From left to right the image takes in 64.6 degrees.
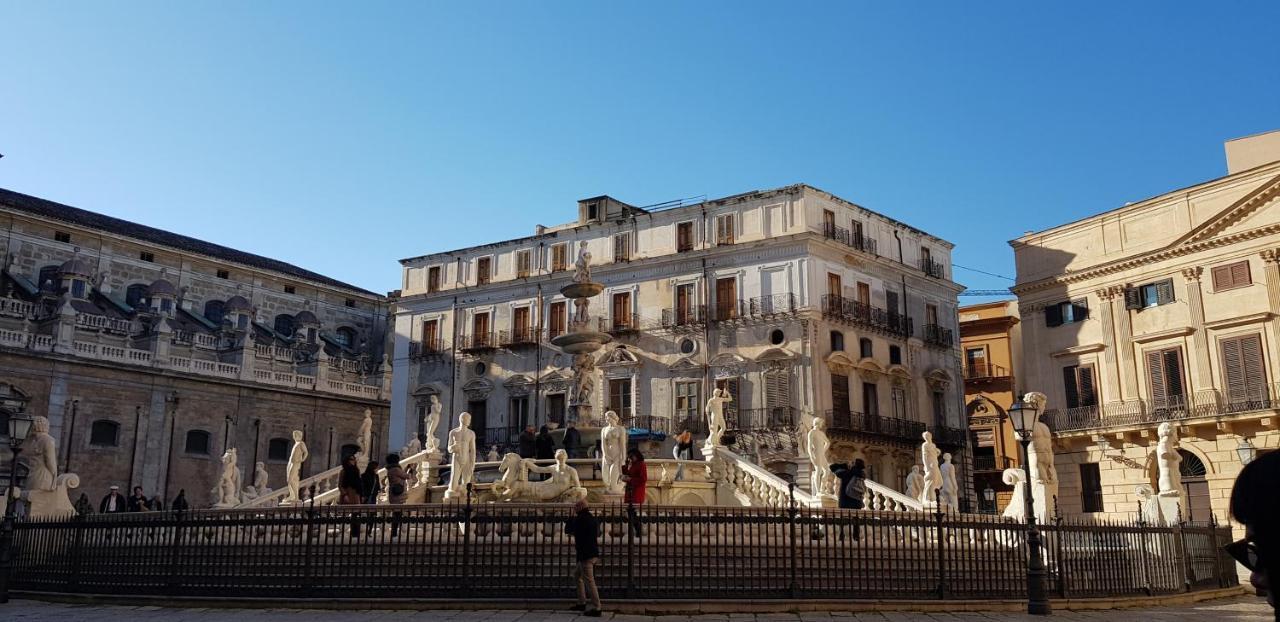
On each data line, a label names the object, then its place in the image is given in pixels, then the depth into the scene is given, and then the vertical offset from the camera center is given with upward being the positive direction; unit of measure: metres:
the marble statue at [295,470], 25.20 +0.85
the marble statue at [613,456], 20.12 +0.92
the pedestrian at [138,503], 26.92 +0.04
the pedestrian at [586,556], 11.91 -0.62
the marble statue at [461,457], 21.00 +0.96
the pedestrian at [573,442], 24.75 +1.47
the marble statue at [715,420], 25.03 +2.08
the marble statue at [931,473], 22.53 +0.63
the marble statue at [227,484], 28.33 +0.56
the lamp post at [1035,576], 12.93 -0.94
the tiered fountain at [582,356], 25.23 +3.65
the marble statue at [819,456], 22.00 +0.98
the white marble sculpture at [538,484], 19.34 +0.38
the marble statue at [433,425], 26.08 +2.10
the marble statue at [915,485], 24.61 +0.40
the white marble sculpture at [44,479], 19.47 +0.50
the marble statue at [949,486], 26.12 +0.42
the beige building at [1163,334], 31.08 +5.51
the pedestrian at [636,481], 17.19 +0.36
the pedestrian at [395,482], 20.06 +0.42
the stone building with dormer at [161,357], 41.50 +6.57
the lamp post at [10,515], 15.02 -0.15
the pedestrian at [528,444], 23.84 +1.38
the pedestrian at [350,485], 18.52 +0.34
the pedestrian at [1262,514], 2.90 -0.04
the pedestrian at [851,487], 19.53 +0.28
